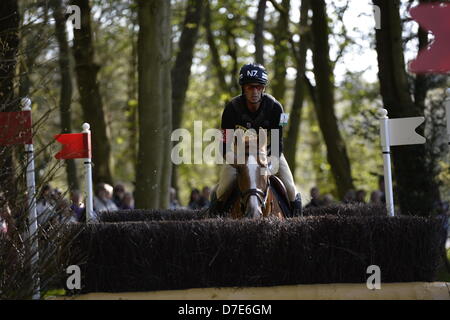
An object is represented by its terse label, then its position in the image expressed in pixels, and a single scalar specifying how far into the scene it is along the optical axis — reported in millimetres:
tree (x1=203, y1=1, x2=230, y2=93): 29722
